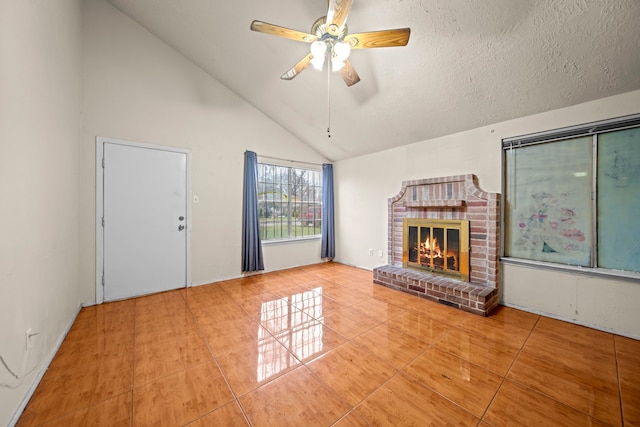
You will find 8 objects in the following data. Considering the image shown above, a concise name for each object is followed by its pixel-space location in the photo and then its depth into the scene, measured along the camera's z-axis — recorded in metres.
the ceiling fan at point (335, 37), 1.67
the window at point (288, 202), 4.24
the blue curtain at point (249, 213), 3.84
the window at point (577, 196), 2.12
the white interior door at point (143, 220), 2.87
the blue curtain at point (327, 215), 4.82
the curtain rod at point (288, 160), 4.14
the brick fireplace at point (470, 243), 2.67
